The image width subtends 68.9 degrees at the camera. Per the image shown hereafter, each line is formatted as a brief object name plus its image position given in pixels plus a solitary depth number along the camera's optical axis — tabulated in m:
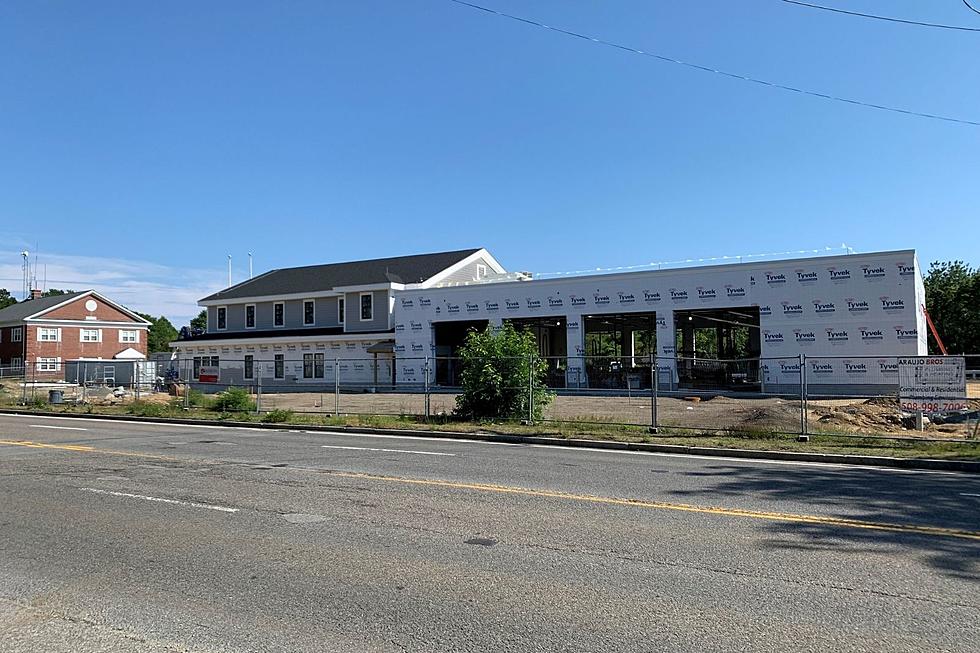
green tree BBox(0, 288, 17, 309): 128.25
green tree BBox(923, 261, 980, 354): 70.75
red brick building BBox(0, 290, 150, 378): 69.38
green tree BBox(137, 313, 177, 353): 130.88
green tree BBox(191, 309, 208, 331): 117.18
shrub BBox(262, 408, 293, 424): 22.60
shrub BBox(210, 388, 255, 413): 25.75
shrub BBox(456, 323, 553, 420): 20.33
